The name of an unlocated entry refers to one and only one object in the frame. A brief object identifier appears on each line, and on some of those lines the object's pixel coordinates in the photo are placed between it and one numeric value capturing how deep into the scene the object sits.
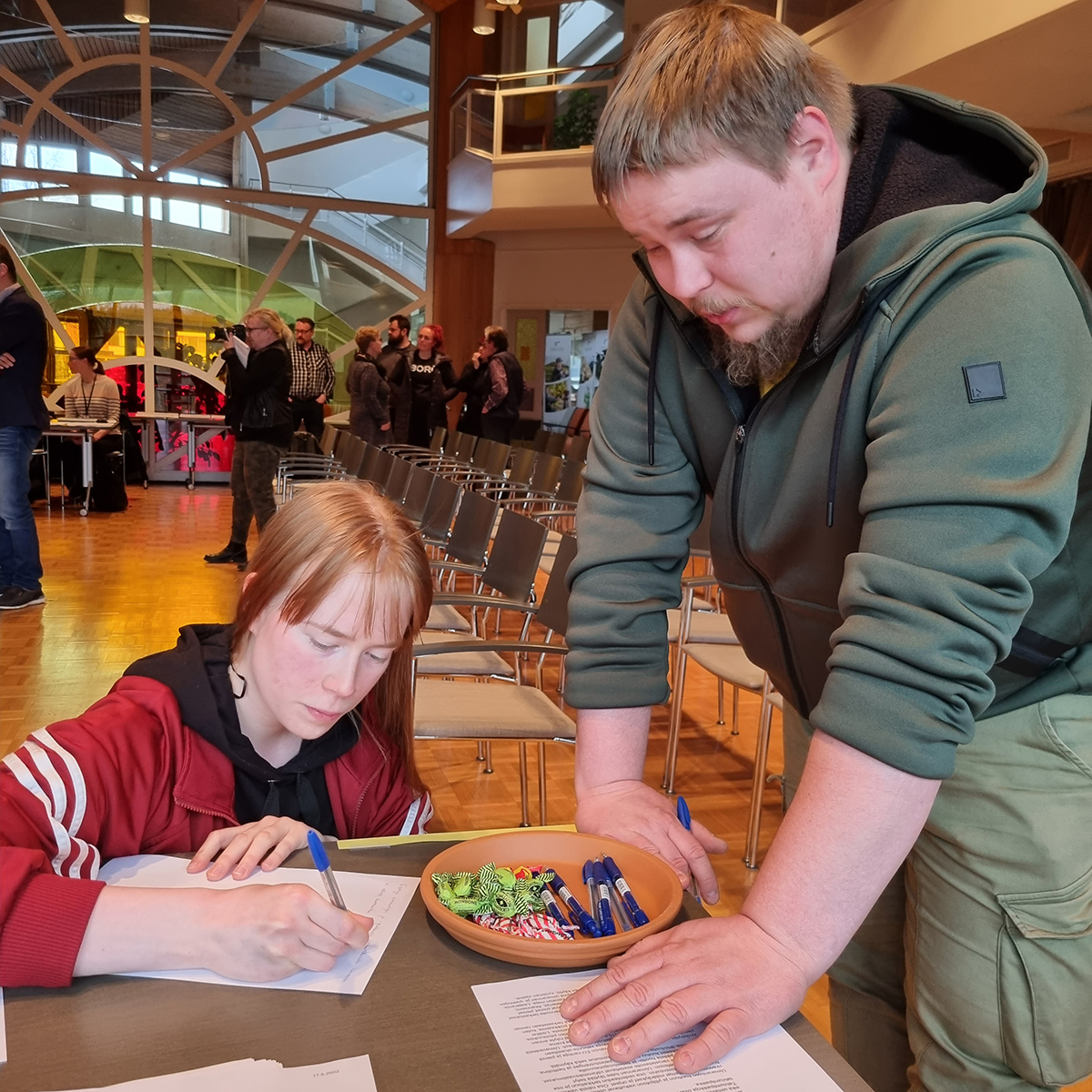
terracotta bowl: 0.90
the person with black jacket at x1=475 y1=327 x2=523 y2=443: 8.82
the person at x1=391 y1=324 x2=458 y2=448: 9.05
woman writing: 0.89
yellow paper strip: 1.17
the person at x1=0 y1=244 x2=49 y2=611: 4.75
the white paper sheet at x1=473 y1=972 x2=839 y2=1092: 0.77
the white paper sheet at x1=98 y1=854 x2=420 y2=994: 0.88
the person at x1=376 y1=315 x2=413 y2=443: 8.95
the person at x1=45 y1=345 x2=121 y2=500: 9.00
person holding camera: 6.29
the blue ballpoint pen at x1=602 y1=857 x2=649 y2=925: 0.96
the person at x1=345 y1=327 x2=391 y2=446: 8.43
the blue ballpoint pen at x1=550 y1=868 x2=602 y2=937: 0.95
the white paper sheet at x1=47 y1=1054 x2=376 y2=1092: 0.72
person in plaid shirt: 7.68
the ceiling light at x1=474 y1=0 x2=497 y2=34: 10.11
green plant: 9.30
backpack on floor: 8.83
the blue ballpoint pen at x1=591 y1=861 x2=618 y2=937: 0.95
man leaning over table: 0.82
